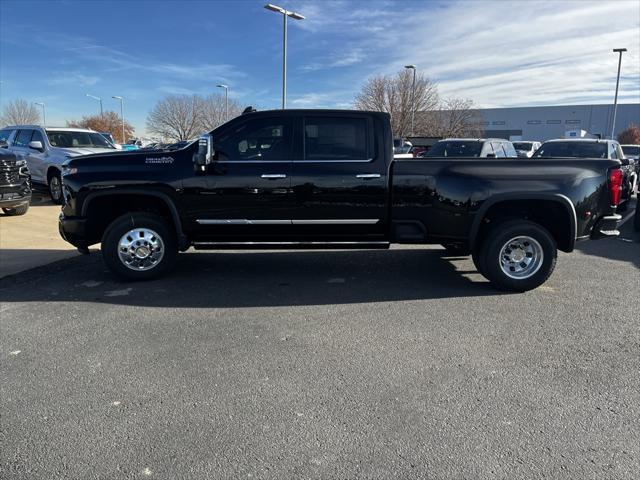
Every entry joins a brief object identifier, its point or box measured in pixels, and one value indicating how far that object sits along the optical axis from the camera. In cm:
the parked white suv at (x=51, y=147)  1252
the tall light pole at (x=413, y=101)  3997
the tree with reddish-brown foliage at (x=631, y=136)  6168
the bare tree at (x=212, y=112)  6297
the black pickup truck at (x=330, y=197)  558
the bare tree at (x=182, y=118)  6500
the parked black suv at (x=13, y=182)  988
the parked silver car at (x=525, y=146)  3059
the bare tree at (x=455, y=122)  4319
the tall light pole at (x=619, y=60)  3794
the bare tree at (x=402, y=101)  4216
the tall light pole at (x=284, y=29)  2212
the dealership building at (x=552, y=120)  8650
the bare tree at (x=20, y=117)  7556
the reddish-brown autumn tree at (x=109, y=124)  7669
